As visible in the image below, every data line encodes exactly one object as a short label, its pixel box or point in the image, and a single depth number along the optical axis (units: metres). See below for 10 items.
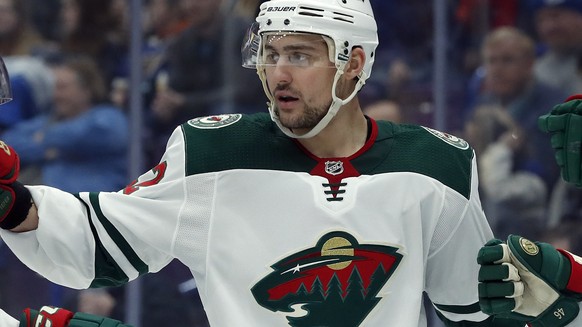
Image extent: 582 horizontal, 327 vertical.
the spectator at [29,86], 10.49
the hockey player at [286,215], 6.11
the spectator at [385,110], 10.79
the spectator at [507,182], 10.63
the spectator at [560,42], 10.44
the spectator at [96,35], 10.77
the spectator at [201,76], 10.80
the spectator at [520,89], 10.52
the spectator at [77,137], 10.45
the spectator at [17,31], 10.53
